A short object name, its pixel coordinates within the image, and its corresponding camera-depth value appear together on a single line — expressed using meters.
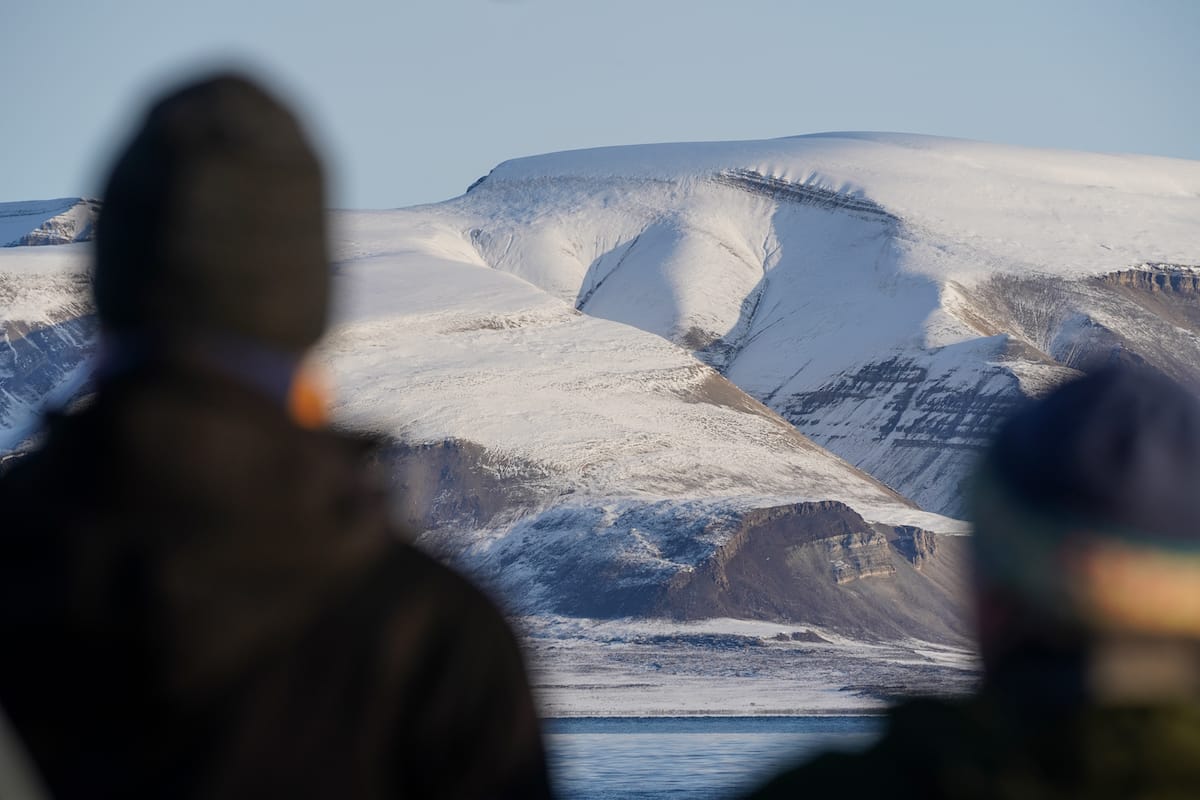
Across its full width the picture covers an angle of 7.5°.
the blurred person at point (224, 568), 8.22
